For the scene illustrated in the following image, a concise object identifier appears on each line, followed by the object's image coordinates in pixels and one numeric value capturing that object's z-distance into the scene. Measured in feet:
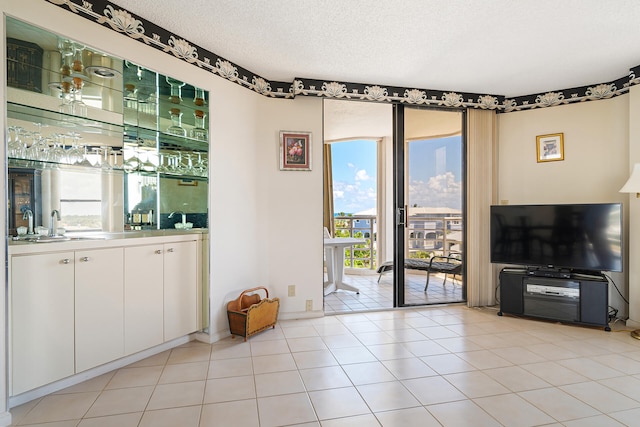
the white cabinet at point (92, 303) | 6.26
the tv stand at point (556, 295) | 10.74
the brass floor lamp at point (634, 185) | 10.12
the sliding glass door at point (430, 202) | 13.24
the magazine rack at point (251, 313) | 9.72
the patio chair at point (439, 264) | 13.60
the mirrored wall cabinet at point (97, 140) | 6.95
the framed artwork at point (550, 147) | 12.78
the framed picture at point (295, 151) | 11.72
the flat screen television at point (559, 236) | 10.78
